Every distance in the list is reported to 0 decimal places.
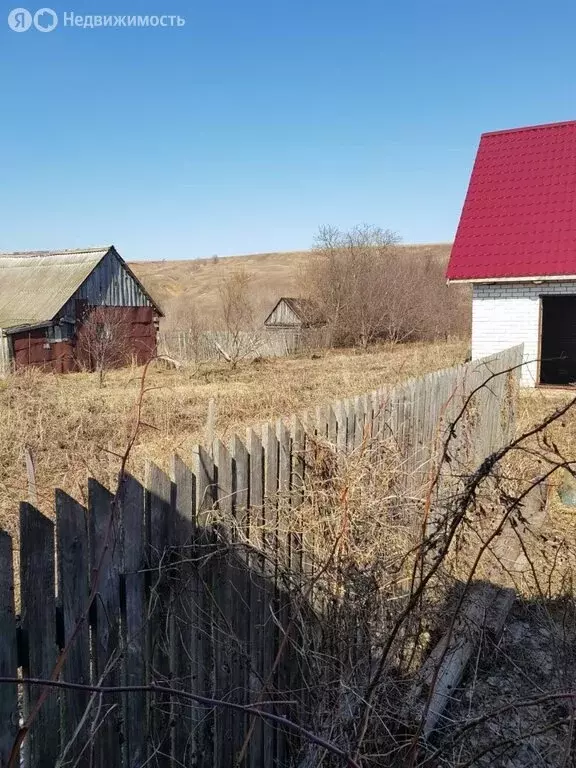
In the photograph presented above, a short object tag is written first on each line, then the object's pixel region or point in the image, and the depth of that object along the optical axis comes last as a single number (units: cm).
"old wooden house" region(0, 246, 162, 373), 2164
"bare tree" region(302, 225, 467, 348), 3350
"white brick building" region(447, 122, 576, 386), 1259
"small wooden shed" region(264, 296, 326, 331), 3431
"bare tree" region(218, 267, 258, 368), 2238
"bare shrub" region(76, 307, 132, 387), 2278
